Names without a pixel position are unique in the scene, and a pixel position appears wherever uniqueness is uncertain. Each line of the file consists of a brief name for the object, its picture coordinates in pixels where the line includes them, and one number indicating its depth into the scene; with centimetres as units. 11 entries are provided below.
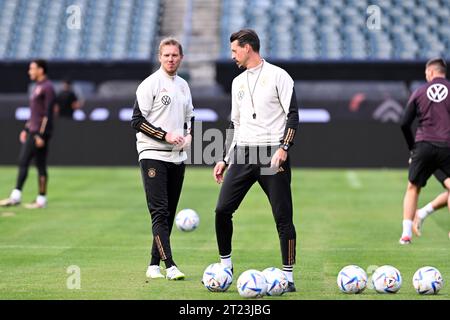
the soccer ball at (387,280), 1948
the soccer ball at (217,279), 1977
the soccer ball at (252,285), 1886
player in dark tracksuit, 3656
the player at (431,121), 2725
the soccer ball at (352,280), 1939
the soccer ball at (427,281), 1933
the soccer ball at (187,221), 3044
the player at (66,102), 5559
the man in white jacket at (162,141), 2142
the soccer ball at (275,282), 1923
